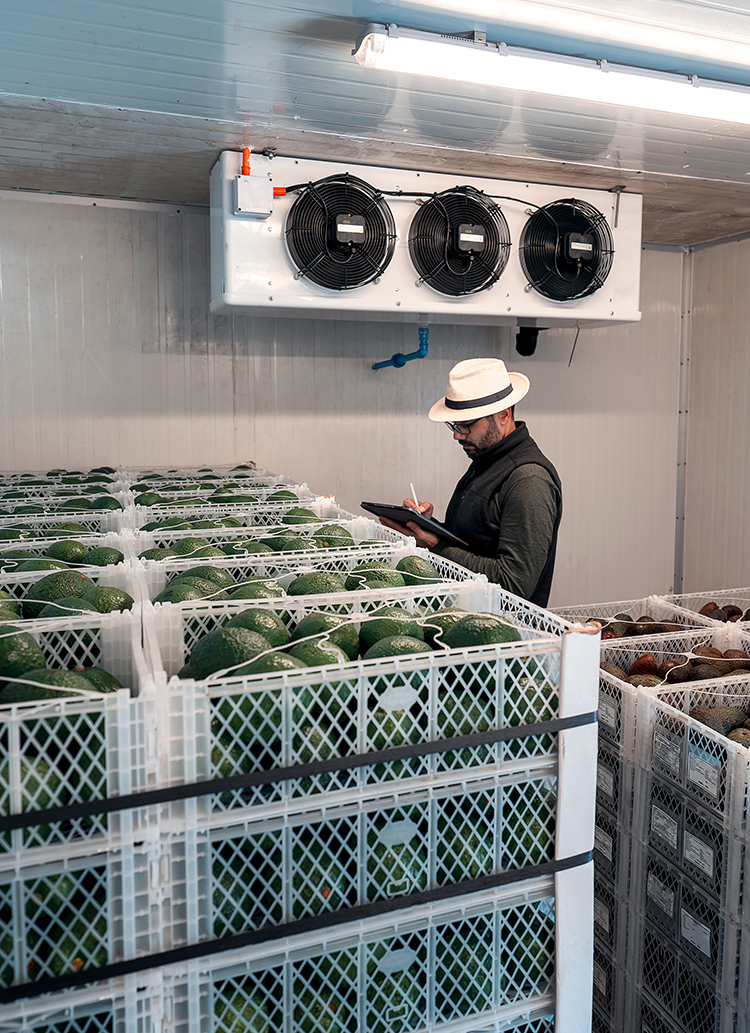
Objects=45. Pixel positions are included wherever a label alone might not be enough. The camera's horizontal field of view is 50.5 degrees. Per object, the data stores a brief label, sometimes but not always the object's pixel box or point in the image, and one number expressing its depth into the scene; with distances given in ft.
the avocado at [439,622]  4.63
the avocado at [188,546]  6.31
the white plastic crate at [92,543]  6.31
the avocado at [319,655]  4.00
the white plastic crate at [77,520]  7.28
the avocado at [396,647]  4.12
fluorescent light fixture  7.48
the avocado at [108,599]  4.71
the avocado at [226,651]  3.96
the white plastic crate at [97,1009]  3.28
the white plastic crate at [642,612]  9.74
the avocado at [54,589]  4.99
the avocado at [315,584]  5.24
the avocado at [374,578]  5.31
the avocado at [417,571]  5.55
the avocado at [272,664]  3.83
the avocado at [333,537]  6.60
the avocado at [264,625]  4.38
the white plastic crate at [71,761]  3.23
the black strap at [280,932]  3.29
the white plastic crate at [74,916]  3.23
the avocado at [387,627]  4.48
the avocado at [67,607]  4.49
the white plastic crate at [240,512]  7.89
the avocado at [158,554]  6.08
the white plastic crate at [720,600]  10.78
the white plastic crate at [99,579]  5.30
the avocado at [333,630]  4.41
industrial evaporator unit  11.16
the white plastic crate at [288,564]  5.74
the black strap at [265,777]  3.24
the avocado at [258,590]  5.08
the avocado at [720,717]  6.96
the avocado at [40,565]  5.51
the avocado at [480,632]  4.30
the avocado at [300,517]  7.59
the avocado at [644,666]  8.36
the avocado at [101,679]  3.85
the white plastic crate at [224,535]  6.80
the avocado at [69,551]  5.98
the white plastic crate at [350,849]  3.56
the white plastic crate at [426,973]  3.65
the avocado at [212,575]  5.43
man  8.47
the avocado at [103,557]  5.82
